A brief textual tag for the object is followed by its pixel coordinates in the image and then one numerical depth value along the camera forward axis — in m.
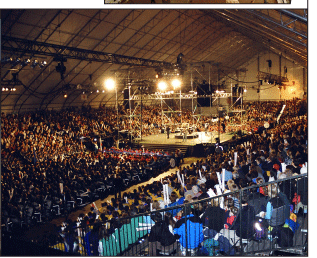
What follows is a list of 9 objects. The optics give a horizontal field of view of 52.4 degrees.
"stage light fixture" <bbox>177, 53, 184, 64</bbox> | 17.87
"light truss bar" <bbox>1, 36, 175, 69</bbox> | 14.41
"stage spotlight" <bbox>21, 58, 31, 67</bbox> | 14.26
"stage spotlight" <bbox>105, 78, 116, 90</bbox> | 18.55
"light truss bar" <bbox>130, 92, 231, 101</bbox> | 23.14
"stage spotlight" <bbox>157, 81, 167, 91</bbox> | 19.66
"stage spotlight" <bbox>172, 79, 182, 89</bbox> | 19.27
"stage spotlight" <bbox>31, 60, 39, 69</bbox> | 14.95
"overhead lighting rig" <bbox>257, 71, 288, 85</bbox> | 26.84
